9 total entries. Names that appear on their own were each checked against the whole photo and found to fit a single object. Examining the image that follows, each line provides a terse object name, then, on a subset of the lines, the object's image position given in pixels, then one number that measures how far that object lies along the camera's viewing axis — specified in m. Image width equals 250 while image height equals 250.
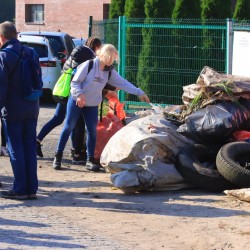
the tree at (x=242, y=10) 18.25
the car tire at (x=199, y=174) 8.21
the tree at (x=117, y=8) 22.88
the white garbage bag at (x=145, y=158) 8.28
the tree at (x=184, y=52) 14.55
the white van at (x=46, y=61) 17.12
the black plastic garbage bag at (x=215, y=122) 8.78
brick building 35.84
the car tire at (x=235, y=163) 7.96
